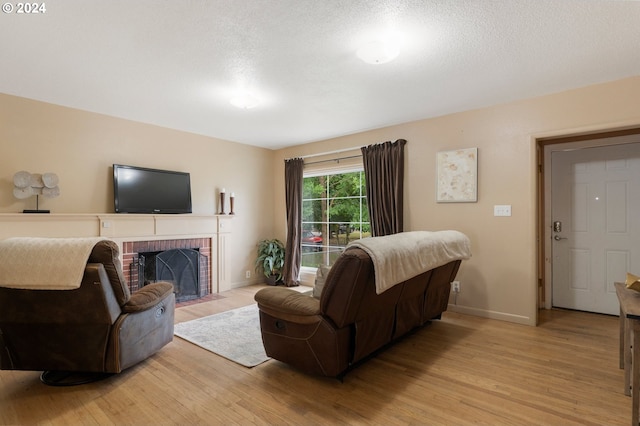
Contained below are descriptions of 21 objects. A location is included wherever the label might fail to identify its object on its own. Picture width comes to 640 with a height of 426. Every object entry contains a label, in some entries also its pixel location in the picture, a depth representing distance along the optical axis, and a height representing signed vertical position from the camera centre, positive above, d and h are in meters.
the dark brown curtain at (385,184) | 4.31 +0.40
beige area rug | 2.71 -1.21
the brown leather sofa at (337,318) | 2.03 -0.76
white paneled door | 3.61 -0.14
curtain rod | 4.94 +0.88
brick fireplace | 4.04 -0.53
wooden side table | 1.70 -0.77
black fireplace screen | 4.25 -0.78
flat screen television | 4.03 +0.32
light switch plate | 3.59 +0.02
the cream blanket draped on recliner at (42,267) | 1.91 -0.32
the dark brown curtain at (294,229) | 5.54 -0.28
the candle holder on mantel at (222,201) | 5.13 +0.20
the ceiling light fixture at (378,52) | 2.29 +1.19
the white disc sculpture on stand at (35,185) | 3.28 +0.31
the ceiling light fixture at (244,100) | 3.33 +1.20
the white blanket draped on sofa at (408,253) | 2.03 -0.31
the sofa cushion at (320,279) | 2.34 -0.49
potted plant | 5.53 -0.81
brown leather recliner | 2.01 -0.74
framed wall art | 3.80 +0.45
